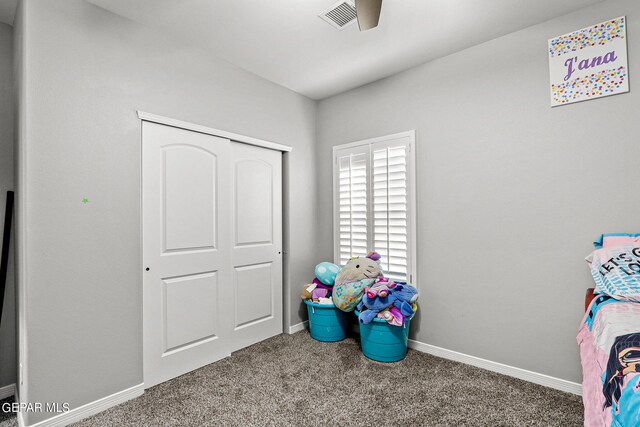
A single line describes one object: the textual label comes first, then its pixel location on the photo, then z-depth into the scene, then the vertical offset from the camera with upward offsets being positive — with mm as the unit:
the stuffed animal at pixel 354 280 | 3004 -578
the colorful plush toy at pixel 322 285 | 3369 -710
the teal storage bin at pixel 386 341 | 2773 -1061
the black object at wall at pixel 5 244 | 2241 -149
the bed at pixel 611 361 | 949 -532
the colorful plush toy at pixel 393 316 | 2689 -821
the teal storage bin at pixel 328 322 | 3260 -1052
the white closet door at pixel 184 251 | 2457 -249
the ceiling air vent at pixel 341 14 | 2150 +1420
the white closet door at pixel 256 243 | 3113 -240
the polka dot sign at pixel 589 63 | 2100 +1033
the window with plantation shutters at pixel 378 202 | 3100 +163
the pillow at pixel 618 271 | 1605 -299
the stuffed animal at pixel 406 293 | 2771 -656
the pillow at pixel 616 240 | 1922 -153
